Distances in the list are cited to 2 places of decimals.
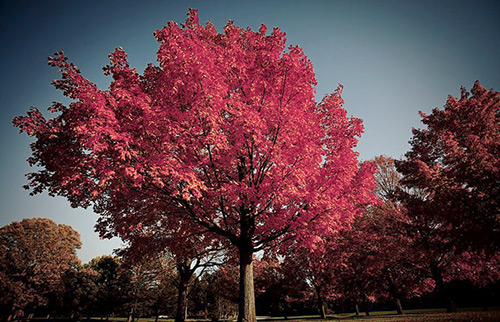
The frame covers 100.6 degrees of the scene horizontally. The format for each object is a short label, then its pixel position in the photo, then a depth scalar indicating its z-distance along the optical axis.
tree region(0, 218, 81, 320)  25.28
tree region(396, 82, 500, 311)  9.09
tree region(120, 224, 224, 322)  8.90
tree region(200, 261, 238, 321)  16.19
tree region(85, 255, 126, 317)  36.00
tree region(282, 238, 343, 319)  20.91
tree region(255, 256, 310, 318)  26.84
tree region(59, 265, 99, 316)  36.75
